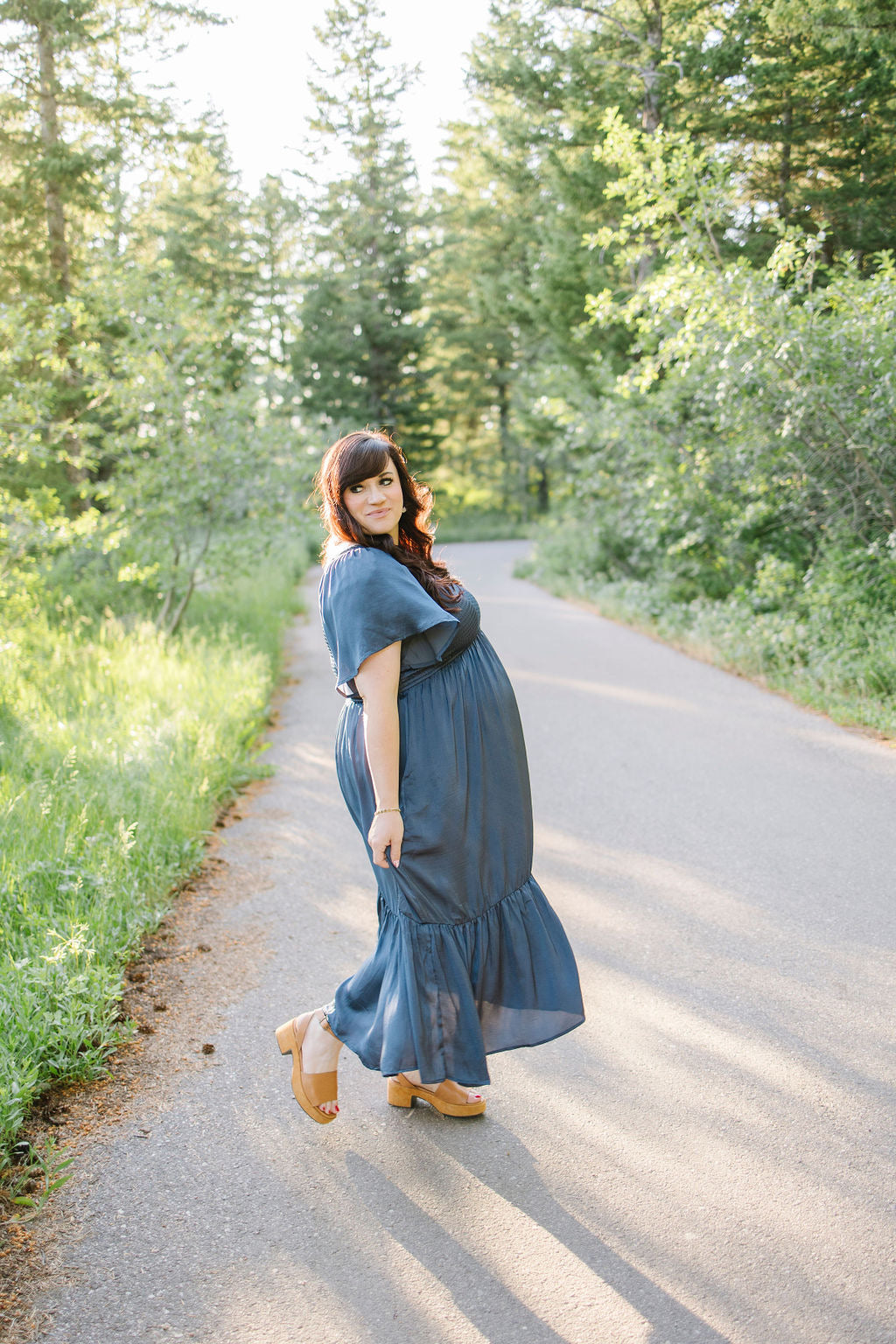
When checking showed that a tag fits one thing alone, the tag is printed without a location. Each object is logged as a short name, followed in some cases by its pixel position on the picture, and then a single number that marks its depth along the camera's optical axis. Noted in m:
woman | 2.47
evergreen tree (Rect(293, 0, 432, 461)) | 35.78
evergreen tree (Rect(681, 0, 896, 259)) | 13.45
